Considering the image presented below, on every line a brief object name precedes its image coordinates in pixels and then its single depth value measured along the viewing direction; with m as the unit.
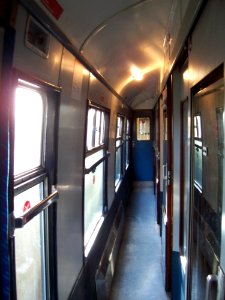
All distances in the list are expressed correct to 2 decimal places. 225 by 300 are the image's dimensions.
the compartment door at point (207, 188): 1.38
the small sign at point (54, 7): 1.41
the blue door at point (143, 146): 9.69
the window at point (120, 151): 6.32
